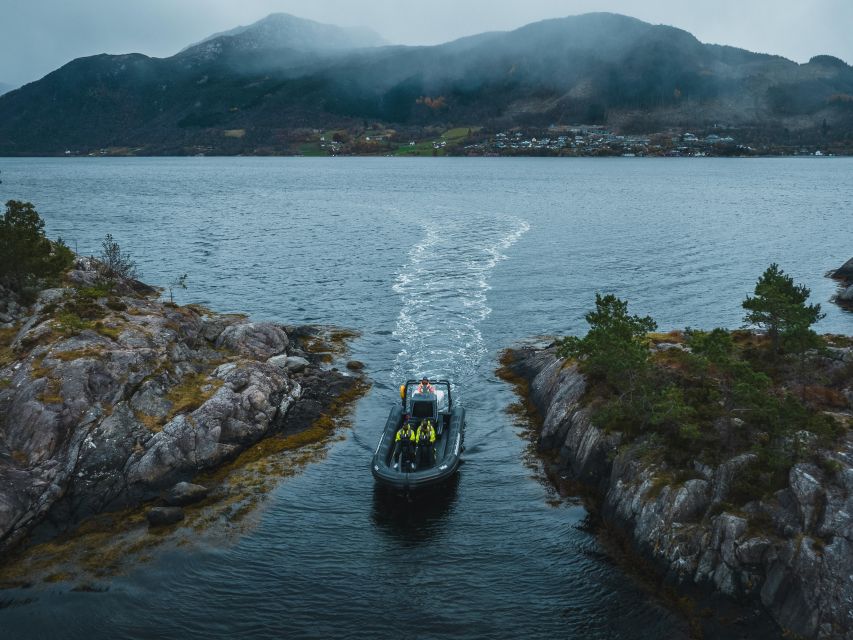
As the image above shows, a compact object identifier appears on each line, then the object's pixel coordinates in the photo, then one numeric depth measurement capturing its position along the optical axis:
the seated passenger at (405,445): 33.31
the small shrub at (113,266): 55.39
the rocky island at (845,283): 61.93
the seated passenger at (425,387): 38.12
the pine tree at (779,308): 30.48
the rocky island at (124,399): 29.80
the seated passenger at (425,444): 33.38
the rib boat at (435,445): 30.95
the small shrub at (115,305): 42.69
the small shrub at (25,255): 43.97
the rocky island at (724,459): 21.08
